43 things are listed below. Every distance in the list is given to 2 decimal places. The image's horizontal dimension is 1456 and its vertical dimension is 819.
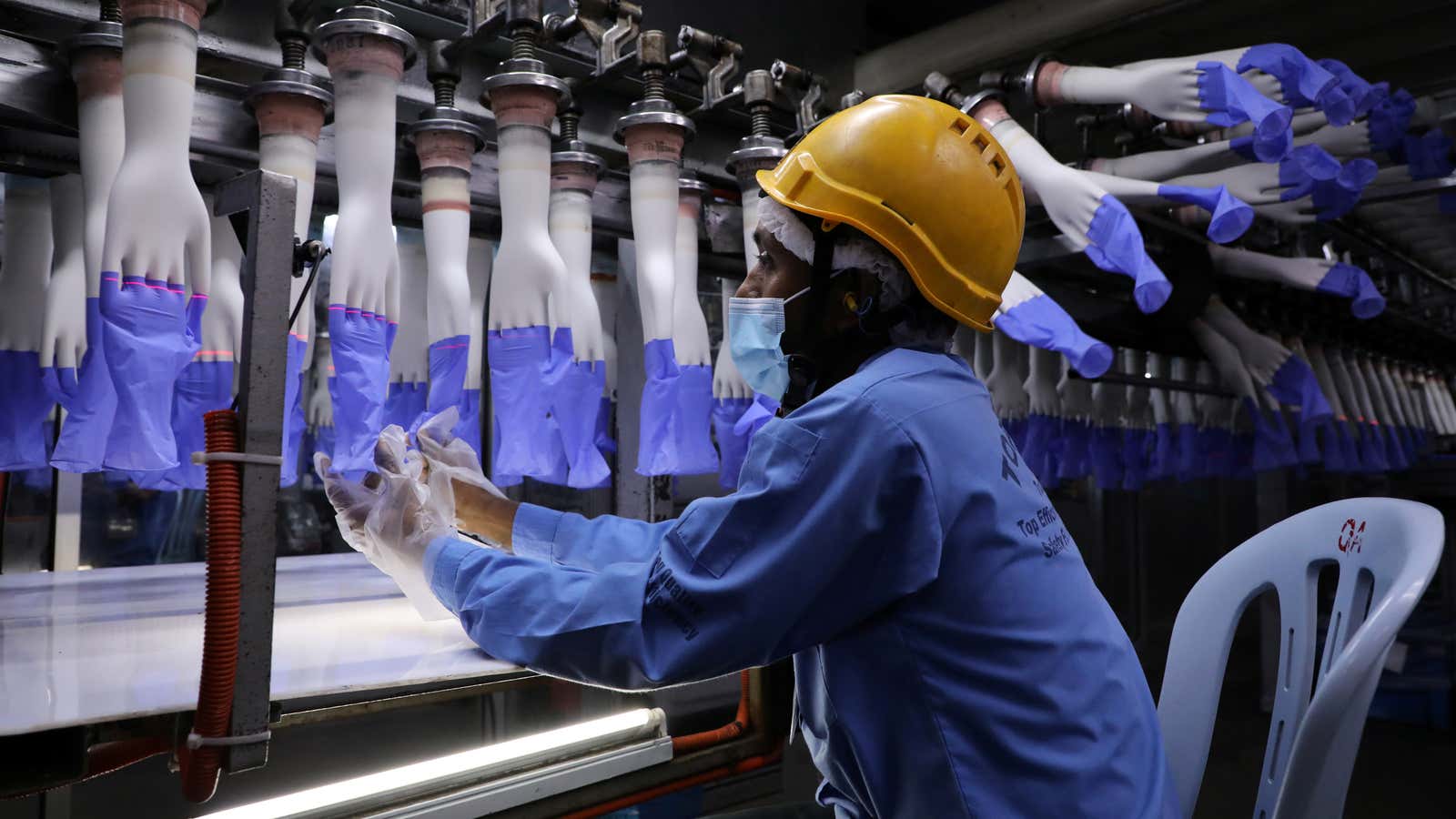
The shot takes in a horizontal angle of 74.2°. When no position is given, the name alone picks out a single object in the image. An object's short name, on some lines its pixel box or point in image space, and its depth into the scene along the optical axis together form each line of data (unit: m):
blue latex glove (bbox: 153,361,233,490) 1.46
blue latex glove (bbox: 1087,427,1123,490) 3.31
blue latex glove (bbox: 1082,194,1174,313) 1.92
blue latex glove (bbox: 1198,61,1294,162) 1.82
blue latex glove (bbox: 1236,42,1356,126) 1.89
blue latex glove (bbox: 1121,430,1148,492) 3.42
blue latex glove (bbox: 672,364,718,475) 2.00
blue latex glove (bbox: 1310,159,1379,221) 2.18
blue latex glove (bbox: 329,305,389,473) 1.48
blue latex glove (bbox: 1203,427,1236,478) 3.67
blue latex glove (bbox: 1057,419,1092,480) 3.19
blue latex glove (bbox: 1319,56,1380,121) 2.11
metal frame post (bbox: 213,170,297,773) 0.91
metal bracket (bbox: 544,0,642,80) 1.97
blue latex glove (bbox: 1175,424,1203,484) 3.55
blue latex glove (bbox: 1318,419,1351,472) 3.43
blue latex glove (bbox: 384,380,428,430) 1.83
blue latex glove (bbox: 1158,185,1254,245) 1.88
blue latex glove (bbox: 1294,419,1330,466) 3.25
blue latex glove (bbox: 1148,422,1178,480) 3.56
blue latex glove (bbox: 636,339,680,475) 1.98
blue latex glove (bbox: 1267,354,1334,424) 2.97
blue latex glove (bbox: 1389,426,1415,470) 3.76
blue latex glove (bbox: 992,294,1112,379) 1.92
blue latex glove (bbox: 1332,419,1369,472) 3.48
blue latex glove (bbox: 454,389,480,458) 1.82
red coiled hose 0.88
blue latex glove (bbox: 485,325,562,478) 1.76
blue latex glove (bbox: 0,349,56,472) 1.49
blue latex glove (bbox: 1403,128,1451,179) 2.62
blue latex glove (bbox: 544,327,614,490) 1.81
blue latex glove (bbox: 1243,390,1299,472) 3.18
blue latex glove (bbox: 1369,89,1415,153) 2.38
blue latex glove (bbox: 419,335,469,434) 1.71
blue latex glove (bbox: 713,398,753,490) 2.16
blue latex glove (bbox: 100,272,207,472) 1.23
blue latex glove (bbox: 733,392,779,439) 2.01
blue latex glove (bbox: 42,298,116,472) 1.29
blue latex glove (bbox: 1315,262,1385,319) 2.71
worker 1.04
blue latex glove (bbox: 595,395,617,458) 2.06
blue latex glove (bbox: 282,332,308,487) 1.49
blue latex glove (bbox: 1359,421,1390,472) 3.57
